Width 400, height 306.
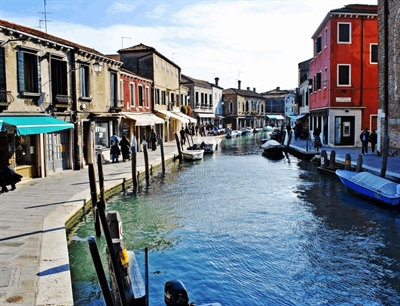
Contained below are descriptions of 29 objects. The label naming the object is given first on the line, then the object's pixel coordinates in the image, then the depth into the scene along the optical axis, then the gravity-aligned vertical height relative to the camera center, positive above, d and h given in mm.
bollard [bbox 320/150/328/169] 18875 -1508
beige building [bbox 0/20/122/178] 12977 +1095
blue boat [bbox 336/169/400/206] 11750 -1837
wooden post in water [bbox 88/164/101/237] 9973 -1394
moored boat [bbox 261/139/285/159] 27644 -1547
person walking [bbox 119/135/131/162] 21094 -925
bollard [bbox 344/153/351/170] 16547 -1435
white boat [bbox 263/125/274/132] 69175 -343
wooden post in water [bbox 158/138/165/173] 19580 -1537
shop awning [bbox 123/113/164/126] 24509 +646
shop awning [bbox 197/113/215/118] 53475 +1676
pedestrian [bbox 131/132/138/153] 15455 -677
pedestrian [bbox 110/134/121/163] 20562 -990
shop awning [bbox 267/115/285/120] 78819 +1880
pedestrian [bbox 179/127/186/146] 30975 -559
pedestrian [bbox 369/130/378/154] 21703 -705
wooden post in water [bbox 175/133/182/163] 23578 -1487
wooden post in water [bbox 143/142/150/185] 17016 -1498
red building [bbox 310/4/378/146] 25156 +3131
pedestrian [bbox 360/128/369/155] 20859 -629
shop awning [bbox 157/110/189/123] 31594 +1025
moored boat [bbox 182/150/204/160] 24133 -1554
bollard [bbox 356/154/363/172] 15328 -1378
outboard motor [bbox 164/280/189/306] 4453 -1789
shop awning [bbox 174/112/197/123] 37619 +1085
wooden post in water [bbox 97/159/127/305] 4711 -1469
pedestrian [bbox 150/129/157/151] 27797 -780
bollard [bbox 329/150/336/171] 18078 -1547
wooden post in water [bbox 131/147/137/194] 15312 -1559
